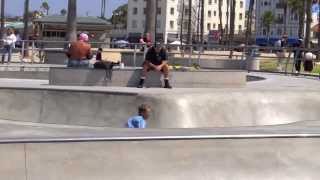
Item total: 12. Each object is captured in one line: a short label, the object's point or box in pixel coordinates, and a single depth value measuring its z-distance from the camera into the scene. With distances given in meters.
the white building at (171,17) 164.75
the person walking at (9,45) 25.89
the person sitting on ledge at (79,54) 18.39
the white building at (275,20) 161.88
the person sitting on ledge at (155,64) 16.69
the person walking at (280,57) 26.55
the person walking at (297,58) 25.27
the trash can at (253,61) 27.32
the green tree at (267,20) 163.75
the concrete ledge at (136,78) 16.75
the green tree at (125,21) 195.35
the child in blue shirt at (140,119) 10.37
